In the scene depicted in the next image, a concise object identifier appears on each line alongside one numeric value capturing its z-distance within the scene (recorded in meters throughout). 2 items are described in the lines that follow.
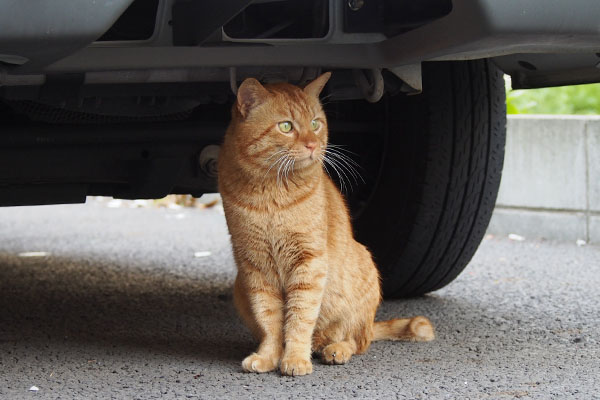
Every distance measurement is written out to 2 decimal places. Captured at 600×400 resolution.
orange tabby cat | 4.17
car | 3.30
